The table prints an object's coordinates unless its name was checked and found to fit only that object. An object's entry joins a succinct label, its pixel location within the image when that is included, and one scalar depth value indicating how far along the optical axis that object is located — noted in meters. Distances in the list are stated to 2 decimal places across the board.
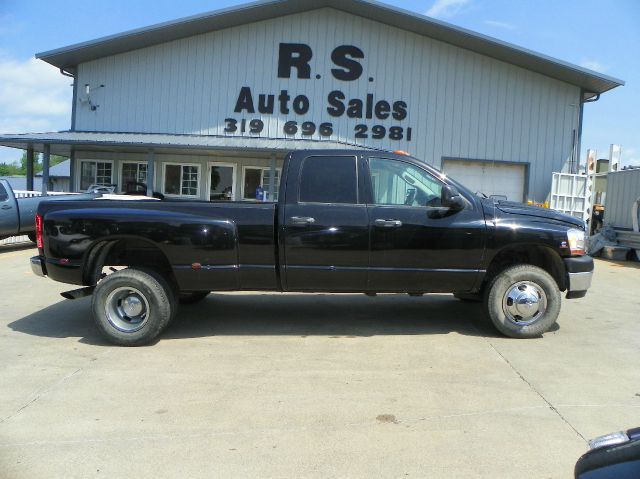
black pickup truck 5.44
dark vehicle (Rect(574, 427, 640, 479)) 1.56
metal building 18.92
